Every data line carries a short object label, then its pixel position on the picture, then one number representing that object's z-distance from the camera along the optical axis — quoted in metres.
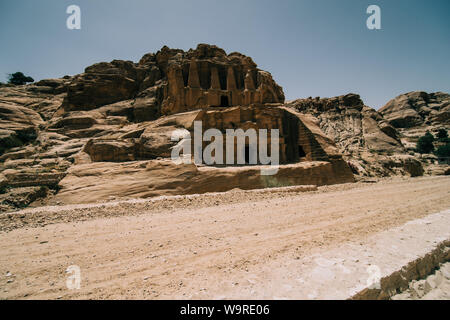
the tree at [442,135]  45.09
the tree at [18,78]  51.84
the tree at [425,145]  41.66
